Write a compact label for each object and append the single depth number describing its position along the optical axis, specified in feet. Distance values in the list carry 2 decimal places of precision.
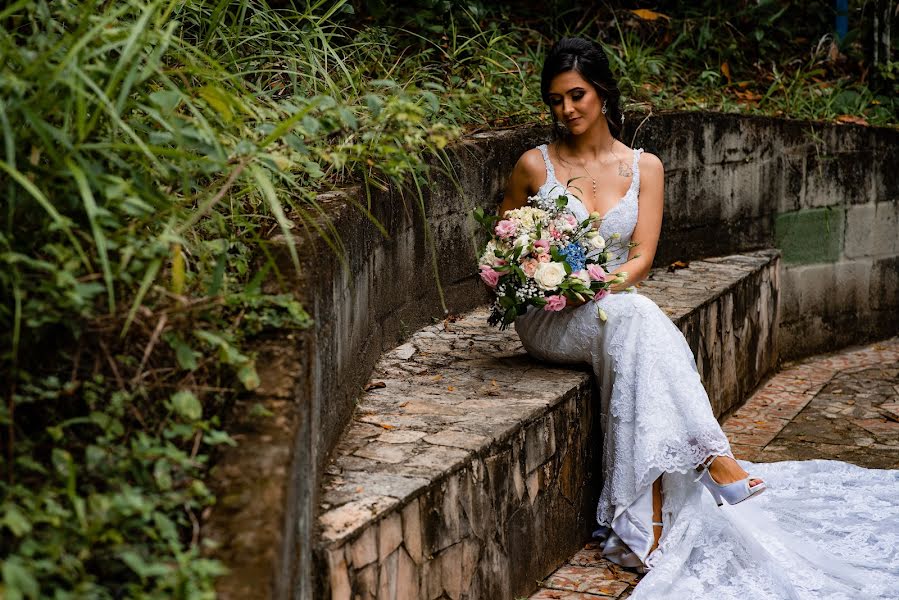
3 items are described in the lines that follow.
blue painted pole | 27.66
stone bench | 9.19
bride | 12.12
